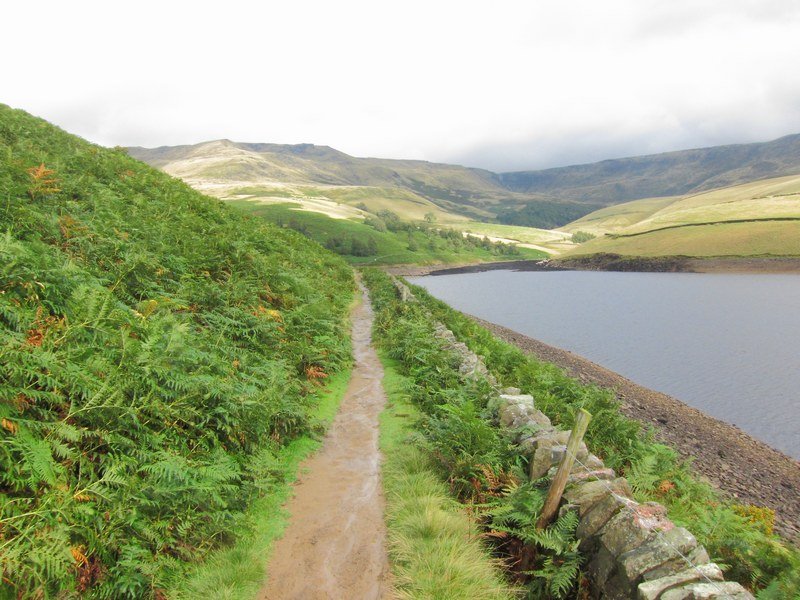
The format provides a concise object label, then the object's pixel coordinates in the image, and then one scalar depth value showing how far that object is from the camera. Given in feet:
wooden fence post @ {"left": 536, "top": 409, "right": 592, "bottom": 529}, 22.09
